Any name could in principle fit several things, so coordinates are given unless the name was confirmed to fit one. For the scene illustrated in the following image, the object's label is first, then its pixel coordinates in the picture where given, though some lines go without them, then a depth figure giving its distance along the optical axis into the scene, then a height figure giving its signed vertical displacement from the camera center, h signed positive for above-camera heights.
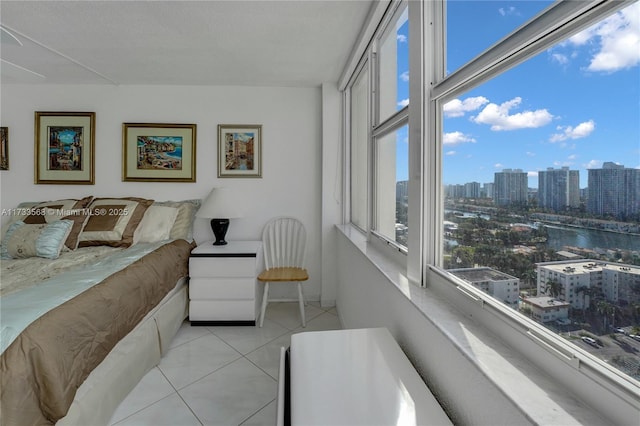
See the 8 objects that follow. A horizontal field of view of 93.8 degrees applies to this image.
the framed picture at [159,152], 3.37 +0.63
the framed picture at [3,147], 3.33 +0.68
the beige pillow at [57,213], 2.75 -0.05
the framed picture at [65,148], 3.34 +0.67
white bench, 0.75 -0.52
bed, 1.19 -0.50
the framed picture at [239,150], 3.43 +0.67
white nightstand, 2.78 -0.74
